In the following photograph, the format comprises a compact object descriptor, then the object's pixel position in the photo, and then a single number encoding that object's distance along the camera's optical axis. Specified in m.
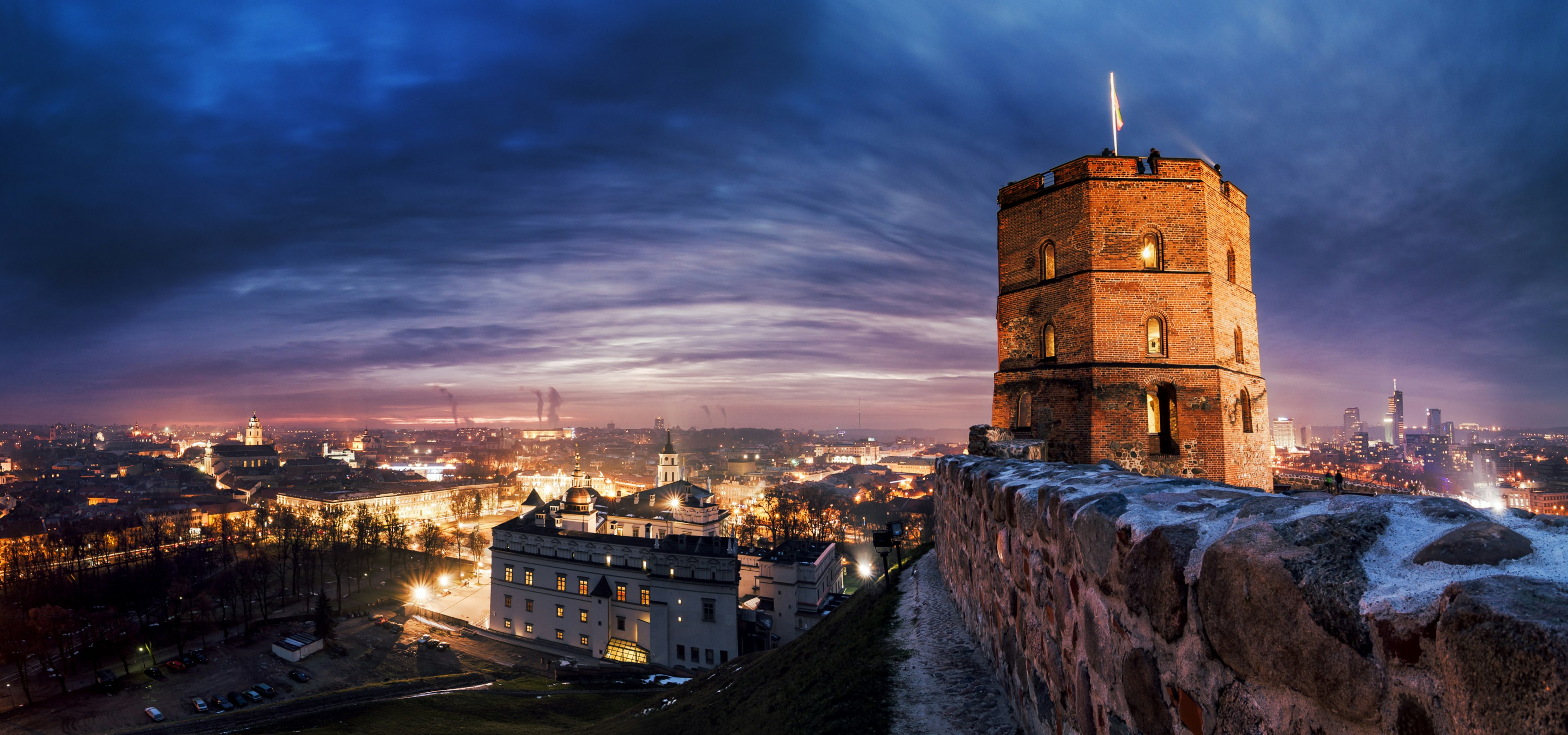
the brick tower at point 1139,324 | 18.77
